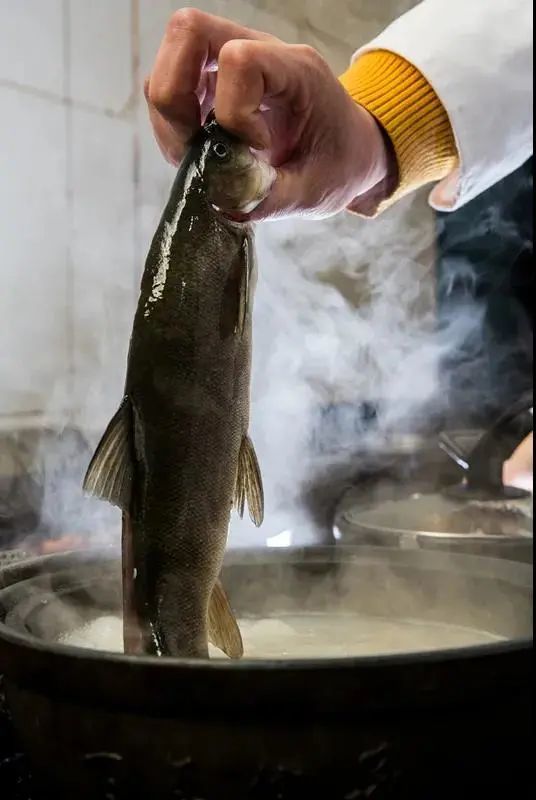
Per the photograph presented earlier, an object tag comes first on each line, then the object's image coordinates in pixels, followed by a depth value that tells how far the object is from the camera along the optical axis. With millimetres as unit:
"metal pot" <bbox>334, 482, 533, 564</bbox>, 1388
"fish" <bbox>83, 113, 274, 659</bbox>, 826
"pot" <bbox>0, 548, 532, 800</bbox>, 630
